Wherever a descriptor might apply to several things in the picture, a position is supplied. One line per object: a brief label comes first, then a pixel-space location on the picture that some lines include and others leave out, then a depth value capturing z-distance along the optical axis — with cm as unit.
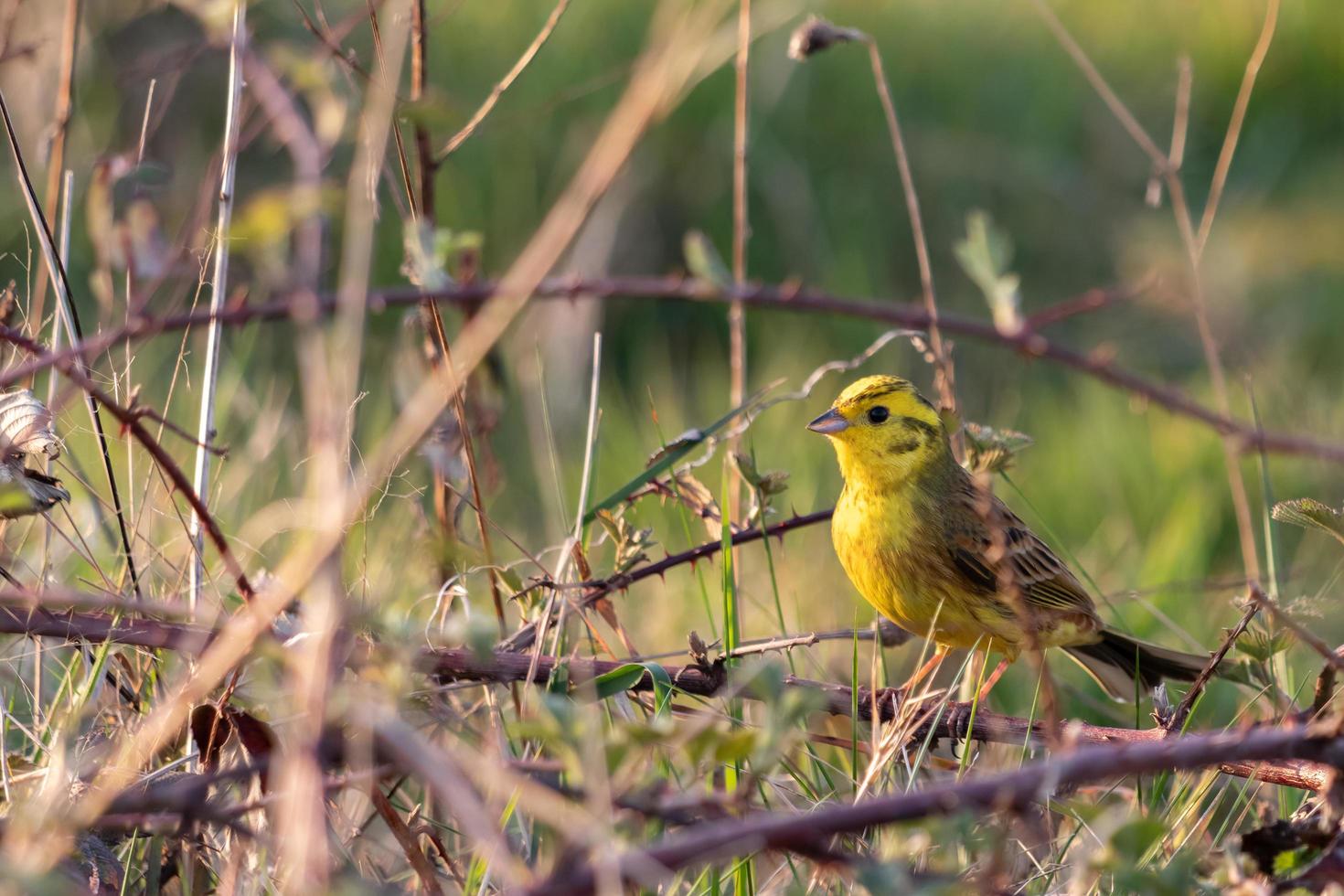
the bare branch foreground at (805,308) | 258
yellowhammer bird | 687
